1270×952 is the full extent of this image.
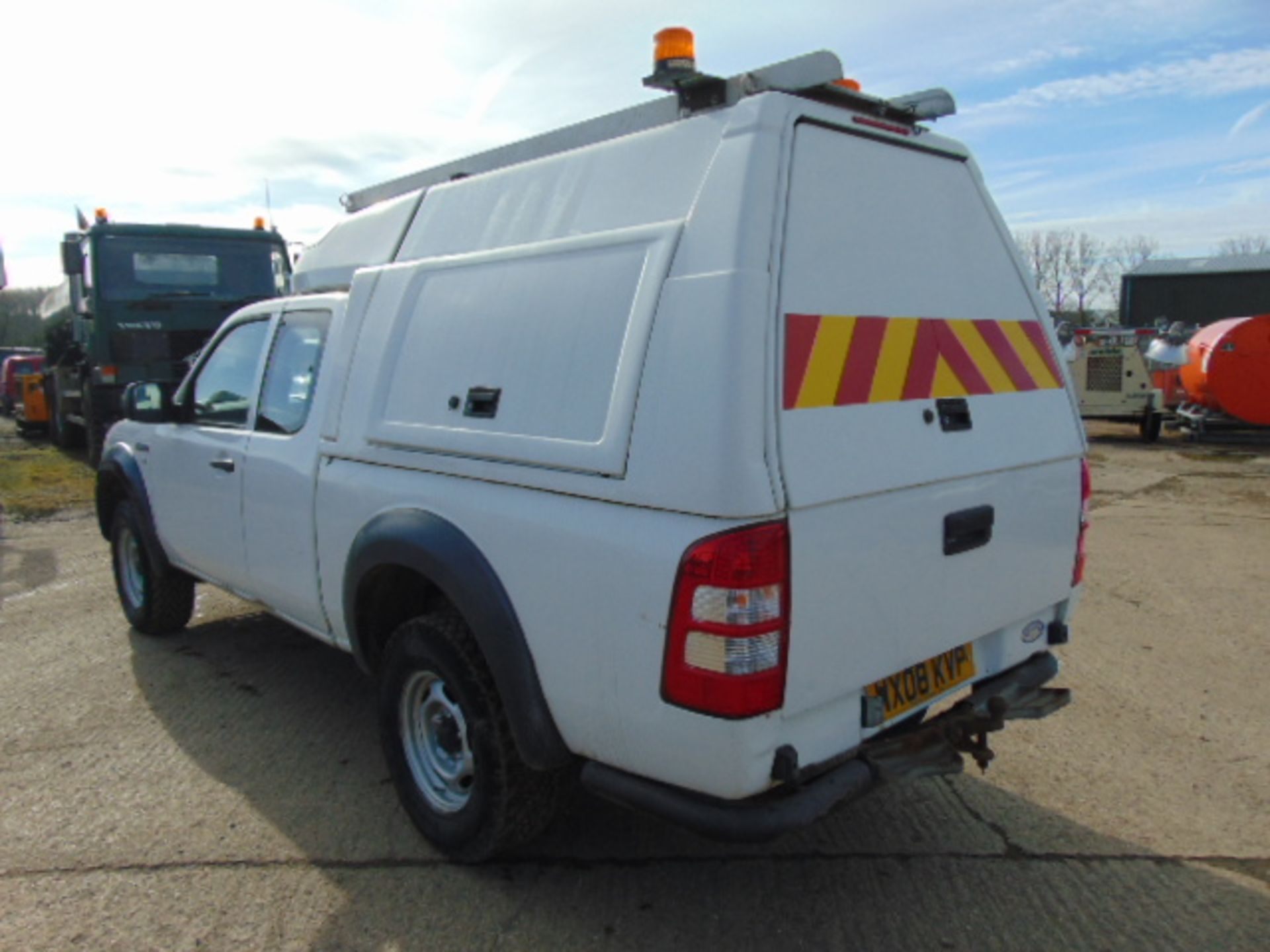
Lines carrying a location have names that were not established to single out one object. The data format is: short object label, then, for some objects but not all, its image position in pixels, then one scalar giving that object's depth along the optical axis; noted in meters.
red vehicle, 24.06
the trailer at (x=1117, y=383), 15.53
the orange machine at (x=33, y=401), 18.08
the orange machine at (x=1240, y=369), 14.92
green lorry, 11.21
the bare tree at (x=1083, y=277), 58.38
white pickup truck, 2.28
